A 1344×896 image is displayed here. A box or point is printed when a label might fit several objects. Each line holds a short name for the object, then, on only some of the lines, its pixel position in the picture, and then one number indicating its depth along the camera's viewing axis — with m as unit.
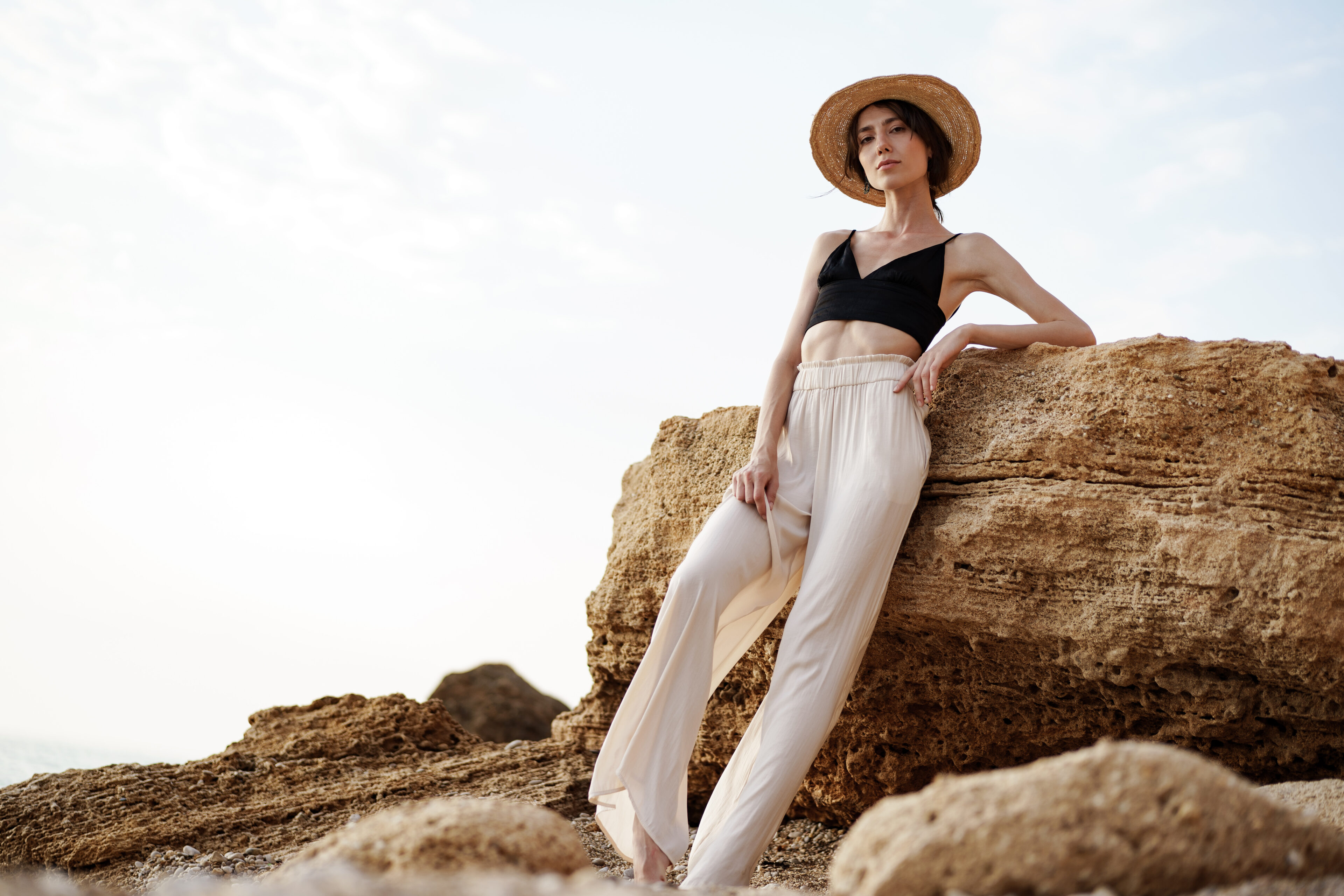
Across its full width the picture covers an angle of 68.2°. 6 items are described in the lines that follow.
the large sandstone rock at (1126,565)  3.17
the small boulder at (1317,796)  2.78
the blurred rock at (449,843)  1.96
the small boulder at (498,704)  8.05
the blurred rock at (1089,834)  1.76
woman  3.36
